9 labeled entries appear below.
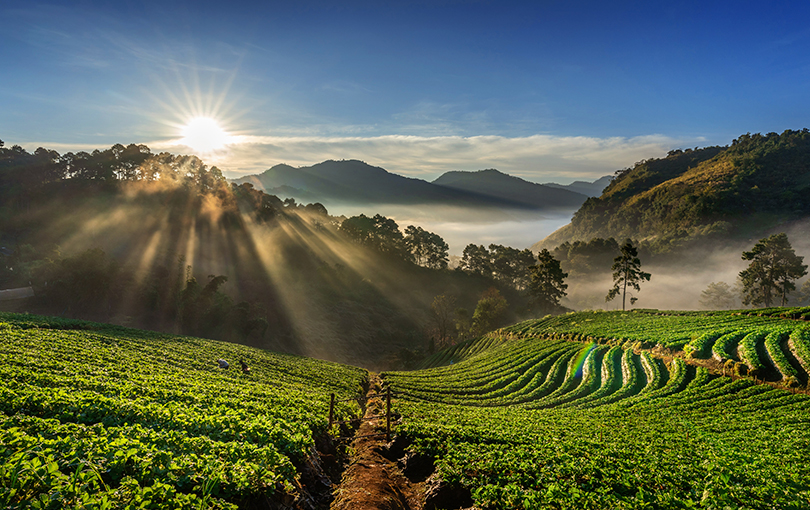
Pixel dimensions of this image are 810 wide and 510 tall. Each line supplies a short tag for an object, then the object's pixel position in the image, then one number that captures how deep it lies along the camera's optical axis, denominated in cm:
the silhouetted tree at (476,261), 15632
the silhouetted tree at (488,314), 9169
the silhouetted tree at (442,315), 10056
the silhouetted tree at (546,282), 10081
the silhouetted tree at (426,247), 16238
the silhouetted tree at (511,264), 15150
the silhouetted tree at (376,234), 15675
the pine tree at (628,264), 8131
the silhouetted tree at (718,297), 13500
